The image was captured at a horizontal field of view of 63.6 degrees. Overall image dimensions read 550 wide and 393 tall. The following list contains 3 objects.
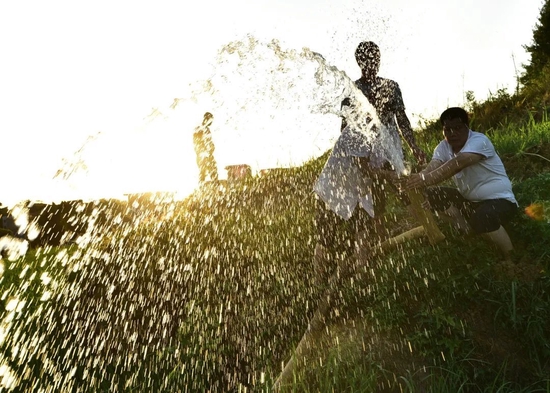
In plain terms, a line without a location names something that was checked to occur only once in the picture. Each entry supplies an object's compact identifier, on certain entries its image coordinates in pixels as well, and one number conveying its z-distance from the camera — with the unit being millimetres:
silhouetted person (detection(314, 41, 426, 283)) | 3379
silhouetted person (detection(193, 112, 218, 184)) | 6738
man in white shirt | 3129
